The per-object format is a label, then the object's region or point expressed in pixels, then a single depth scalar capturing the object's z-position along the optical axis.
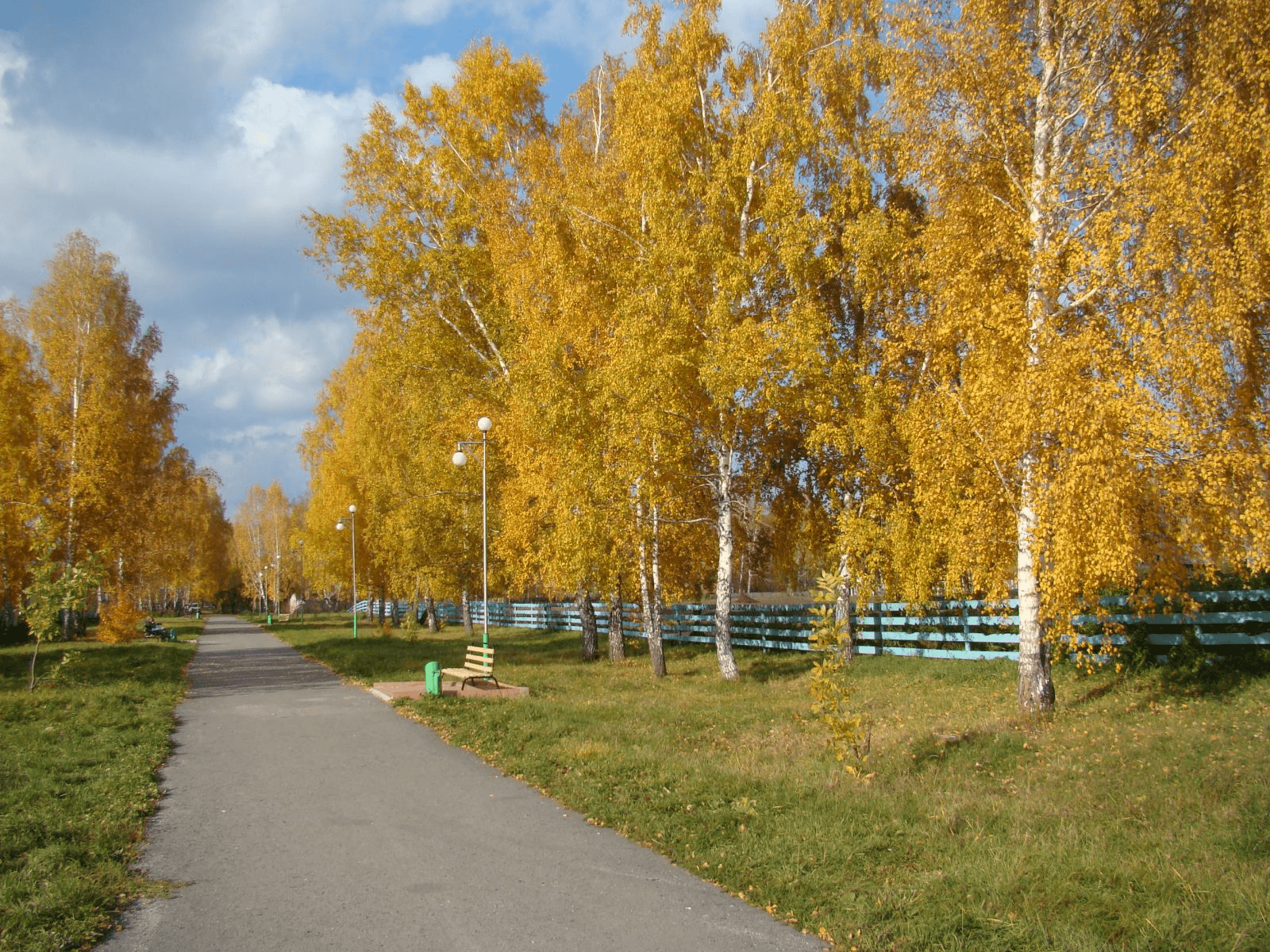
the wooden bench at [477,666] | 14.46
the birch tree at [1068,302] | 9.23
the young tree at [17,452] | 24.92
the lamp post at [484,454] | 15.86
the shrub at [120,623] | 28.52
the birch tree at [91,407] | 26.33
